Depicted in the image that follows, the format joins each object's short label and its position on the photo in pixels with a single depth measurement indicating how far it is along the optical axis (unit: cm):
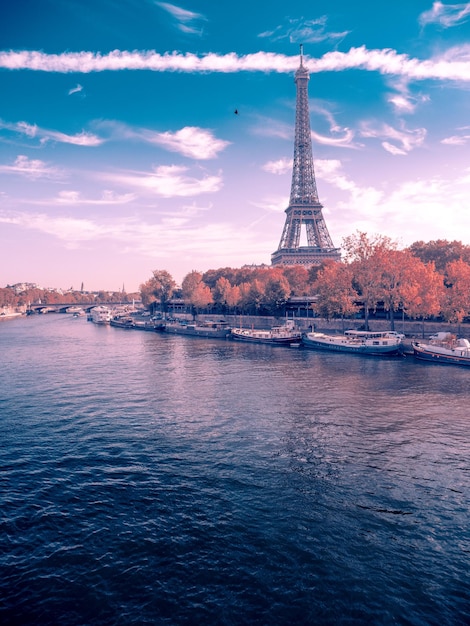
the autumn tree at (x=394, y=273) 7769
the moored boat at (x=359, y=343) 6744
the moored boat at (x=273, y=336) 8250
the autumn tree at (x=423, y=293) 7325
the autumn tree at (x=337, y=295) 8431
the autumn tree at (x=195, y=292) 14188
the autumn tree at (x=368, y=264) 8062
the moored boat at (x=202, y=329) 10089
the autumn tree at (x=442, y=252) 9869
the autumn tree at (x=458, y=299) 7044
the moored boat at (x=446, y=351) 5775
